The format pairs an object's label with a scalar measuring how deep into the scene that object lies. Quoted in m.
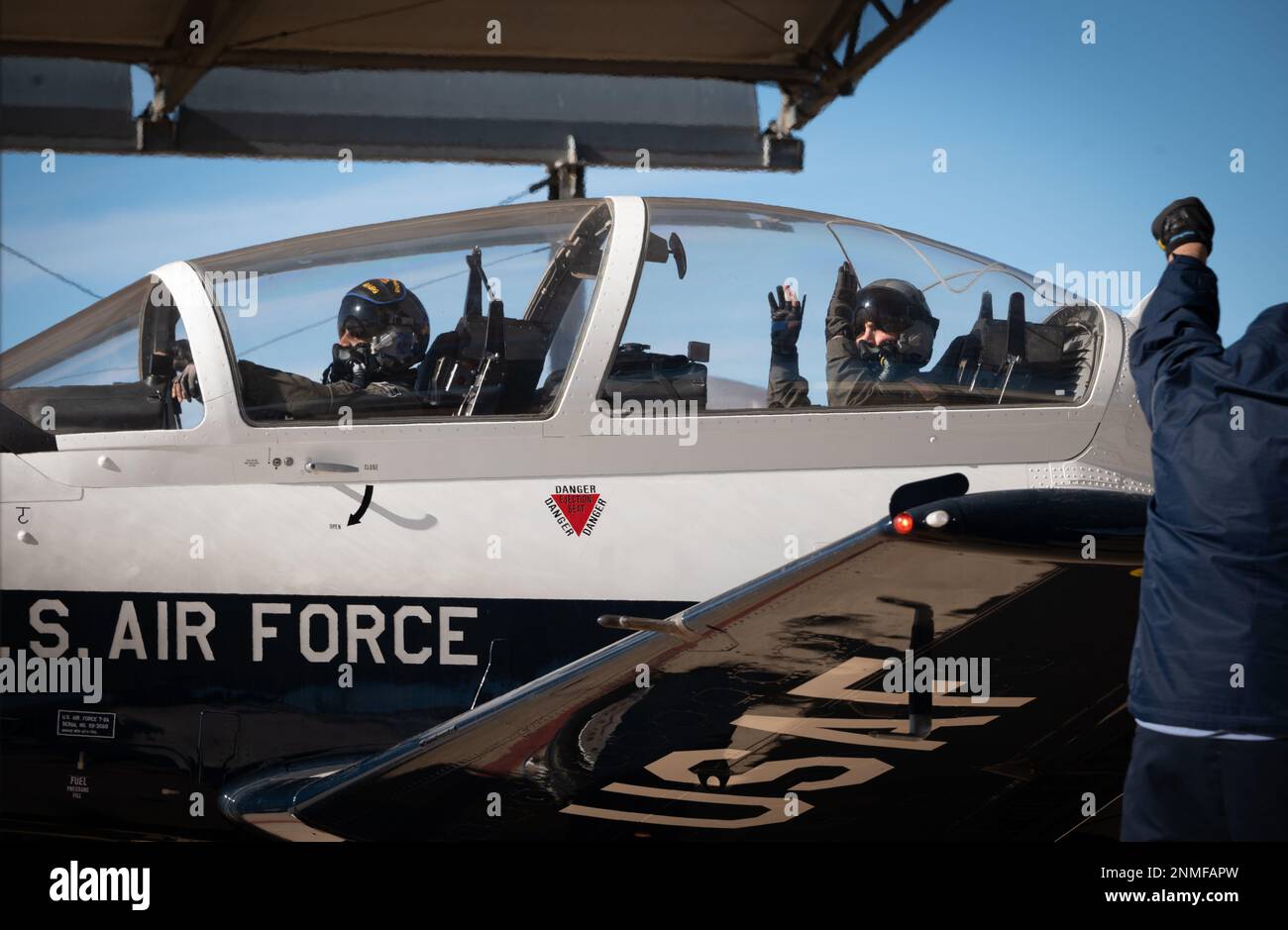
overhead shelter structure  10.93
